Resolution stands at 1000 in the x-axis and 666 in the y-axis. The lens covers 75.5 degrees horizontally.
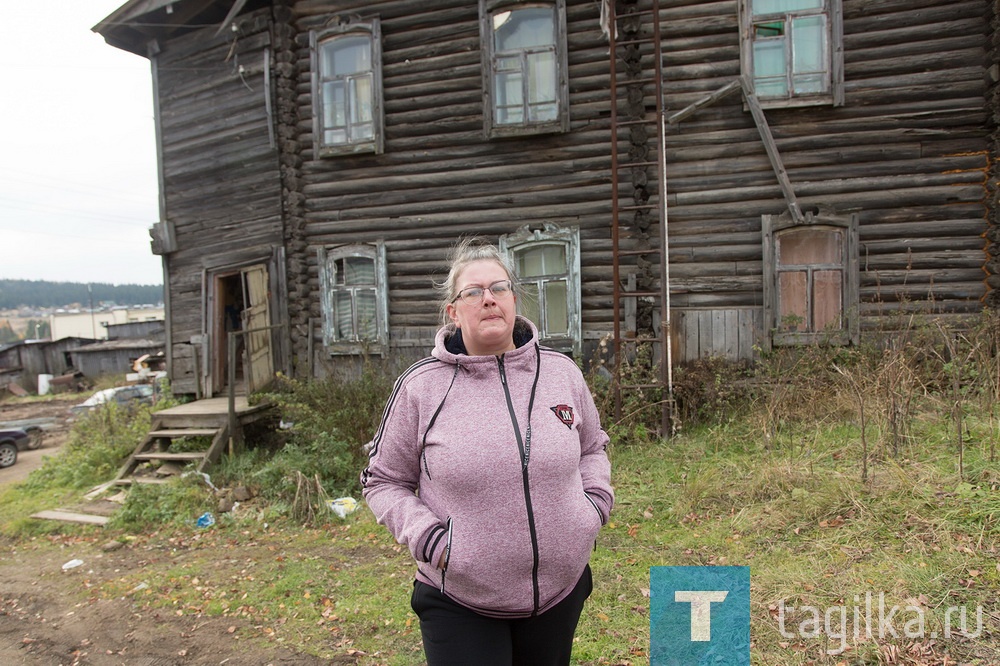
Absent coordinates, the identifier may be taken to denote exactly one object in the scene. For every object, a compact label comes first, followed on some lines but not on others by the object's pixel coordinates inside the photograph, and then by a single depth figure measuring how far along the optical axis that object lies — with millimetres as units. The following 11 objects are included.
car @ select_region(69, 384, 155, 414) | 17625
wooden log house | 8266
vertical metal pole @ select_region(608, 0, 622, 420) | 8148
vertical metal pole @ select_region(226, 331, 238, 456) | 8953
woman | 2010
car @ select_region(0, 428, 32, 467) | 12891
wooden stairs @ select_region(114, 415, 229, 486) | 8688
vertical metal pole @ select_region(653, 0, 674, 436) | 7793
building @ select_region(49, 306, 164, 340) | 59094
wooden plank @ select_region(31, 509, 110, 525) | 7641
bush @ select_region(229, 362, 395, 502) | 7430
